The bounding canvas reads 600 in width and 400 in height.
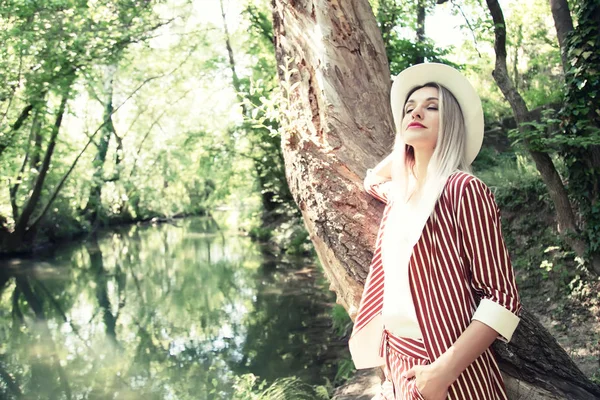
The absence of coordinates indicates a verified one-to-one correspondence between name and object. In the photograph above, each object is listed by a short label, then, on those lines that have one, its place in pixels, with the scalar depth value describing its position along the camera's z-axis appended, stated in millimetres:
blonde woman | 1448
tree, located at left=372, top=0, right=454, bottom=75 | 9734
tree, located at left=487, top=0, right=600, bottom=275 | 5629
